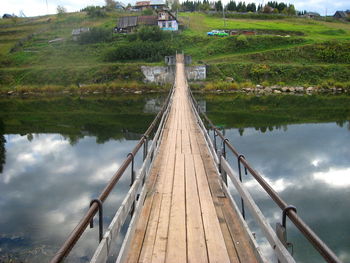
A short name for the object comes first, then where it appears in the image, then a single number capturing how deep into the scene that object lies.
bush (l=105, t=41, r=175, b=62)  45.25
